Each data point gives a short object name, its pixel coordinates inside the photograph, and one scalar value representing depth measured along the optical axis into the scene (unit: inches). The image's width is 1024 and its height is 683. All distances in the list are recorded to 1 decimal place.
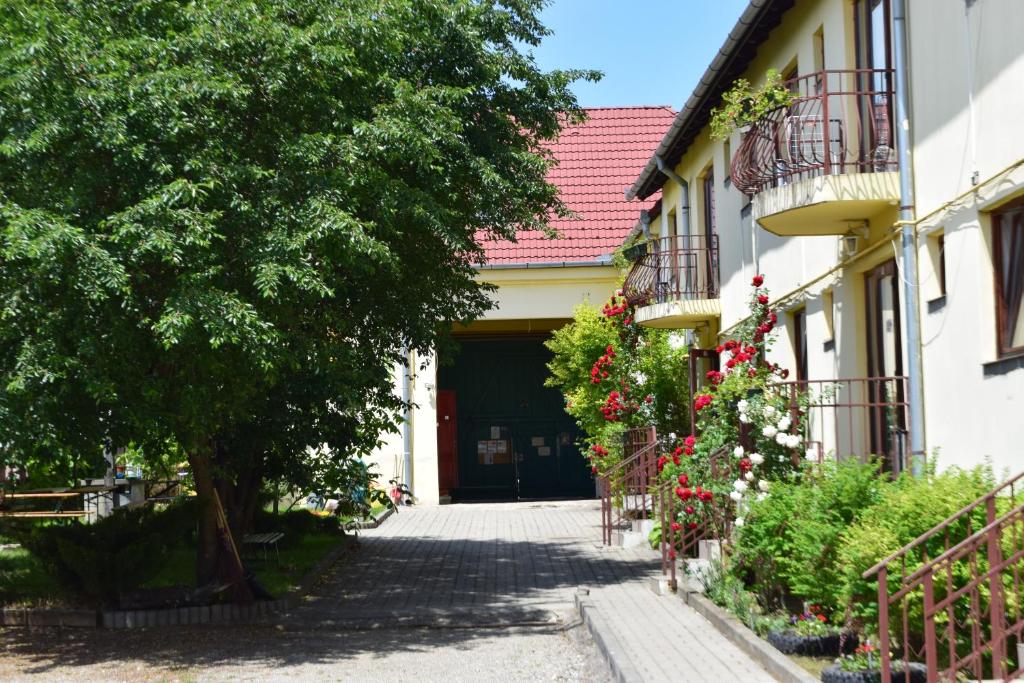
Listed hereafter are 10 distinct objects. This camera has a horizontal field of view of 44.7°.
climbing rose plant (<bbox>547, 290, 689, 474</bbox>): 826.8
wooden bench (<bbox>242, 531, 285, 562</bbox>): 652.7
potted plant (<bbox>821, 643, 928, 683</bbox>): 287.0
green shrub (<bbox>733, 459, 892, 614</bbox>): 347.3
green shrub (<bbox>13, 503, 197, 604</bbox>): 489.4
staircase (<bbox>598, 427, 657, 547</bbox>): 728.3
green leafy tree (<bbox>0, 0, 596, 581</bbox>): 392.8
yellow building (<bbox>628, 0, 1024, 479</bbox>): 350.9
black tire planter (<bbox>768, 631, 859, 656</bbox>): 343.9
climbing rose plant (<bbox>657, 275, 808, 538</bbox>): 475.8
